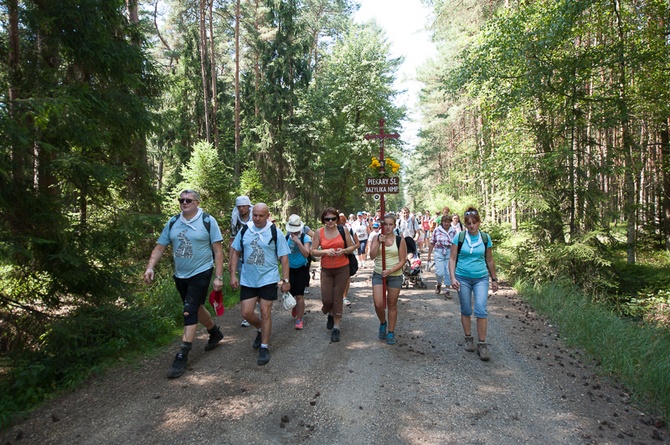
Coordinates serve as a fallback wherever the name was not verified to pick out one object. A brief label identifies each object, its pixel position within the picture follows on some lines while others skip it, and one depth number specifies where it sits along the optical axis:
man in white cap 6.39
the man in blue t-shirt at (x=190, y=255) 4.69
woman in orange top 5.80
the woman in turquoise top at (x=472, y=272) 5.30
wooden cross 6.50
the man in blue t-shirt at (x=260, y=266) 5.05
